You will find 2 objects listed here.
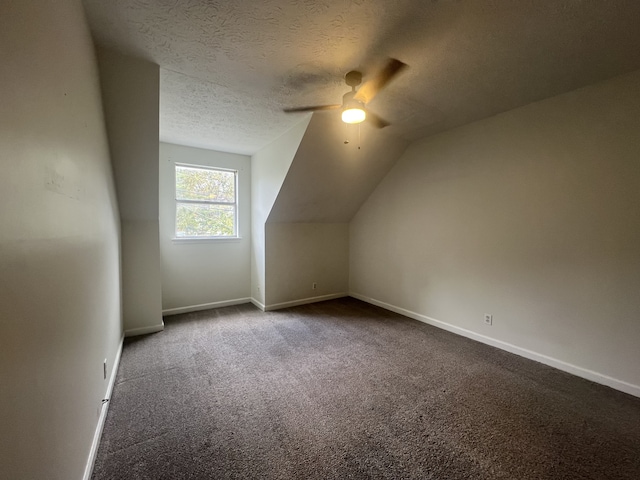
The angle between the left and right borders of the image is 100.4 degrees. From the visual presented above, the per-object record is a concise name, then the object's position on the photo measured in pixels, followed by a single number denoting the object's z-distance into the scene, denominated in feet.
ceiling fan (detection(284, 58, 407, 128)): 6.57
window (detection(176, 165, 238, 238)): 13.15
